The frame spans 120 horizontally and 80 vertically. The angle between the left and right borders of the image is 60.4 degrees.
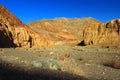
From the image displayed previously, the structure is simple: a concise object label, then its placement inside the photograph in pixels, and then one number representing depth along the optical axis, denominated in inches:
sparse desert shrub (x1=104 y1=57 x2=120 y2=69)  249.9
